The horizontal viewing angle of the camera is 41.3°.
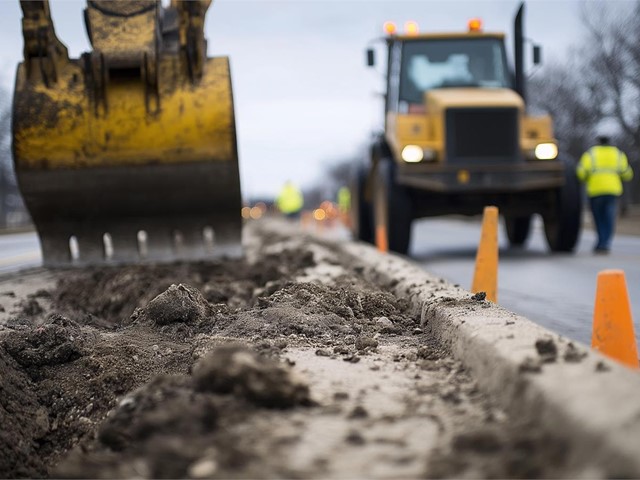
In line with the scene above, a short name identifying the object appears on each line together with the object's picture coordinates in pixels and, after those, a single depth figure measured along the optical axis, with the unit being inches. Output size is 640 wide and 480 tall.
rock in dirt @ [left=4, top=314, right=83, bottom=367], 165.9
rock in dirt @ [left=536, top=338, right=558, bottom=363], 112.2
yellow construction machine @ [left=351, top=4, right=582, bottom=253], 452.4
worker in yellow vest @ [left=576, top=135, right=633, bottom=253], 506.0
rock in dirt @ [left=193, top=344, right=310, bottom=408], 107.0
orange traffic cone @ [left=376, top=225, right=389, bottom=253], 456.8
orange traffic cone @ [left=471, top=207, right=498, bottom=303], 249.6
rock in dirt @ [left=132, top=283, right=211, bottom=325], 190.1
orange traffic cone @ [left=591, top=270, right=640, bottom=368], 155.6
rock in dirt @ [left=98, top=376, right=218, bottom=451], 100.1
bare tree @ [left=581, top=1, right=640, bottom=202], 989.2
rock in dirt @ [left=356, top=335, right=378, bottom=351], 157.1
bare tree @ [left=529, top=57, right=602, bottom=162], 1274.6
